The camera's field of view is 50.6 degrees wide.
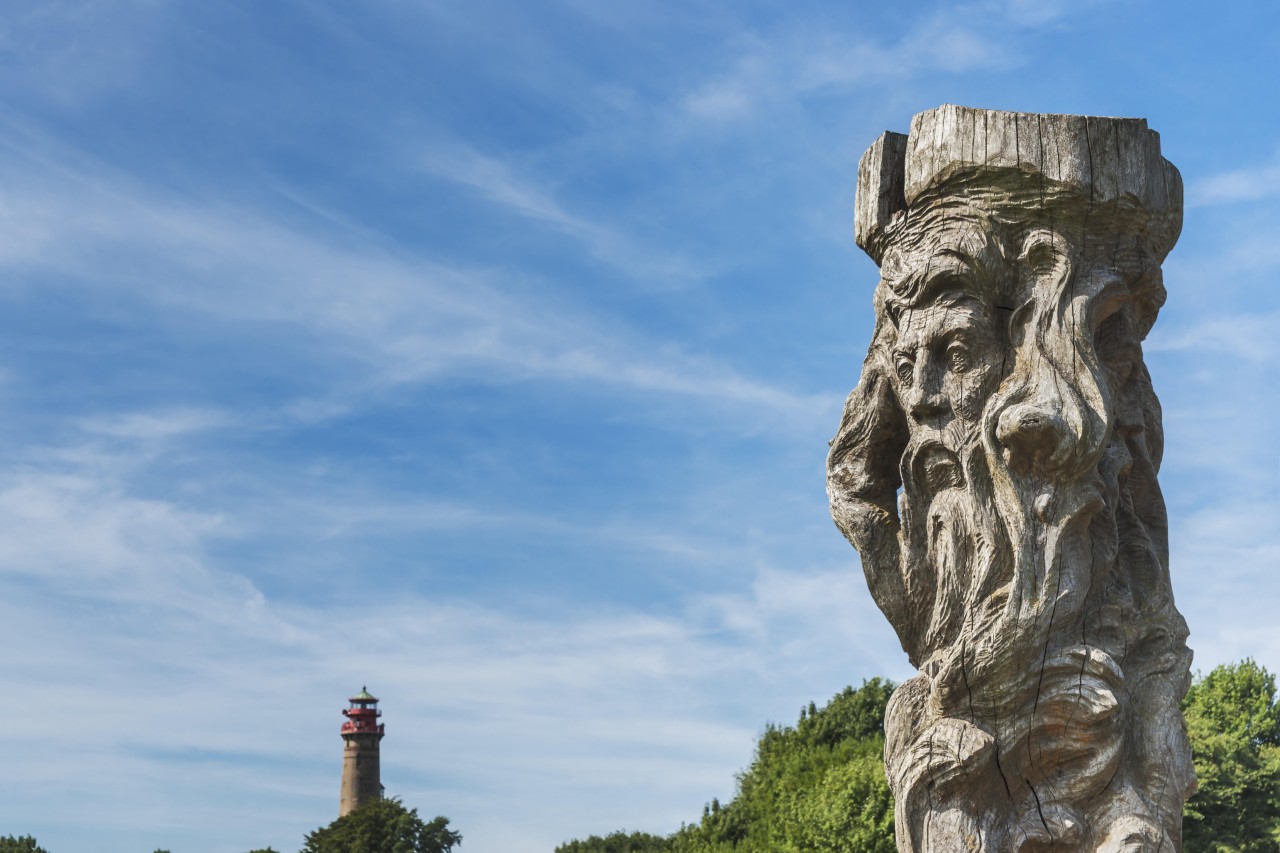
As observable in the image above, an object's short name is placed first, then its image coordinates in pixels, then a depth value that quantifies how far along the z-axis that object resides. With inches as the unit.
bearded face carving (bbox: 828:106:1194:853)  200.2
